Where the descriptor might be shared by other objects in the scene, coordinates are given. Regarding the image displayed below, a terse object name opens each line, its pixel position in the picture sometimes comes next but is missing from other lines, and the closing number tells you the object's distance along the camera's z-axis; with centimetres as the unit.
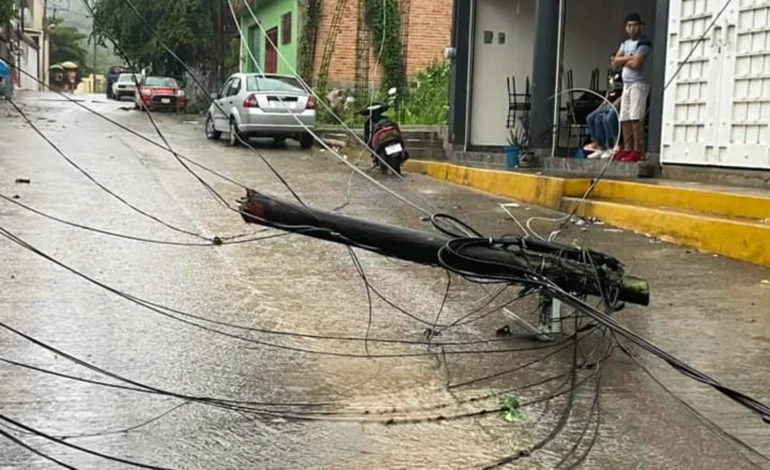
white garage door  945
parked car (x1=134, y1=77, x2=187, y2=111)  3509
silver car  1892
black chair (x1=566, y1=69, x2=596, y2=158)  1366
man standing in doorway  1073
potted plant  1349
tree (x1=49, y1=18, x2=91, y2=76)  8288
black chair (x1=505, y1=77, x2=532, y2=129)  1527
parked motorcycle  1415
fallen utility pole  473
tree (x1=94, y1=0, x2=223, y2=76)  3281
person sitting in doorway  1168
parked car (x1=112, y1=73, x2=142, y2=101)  4641
